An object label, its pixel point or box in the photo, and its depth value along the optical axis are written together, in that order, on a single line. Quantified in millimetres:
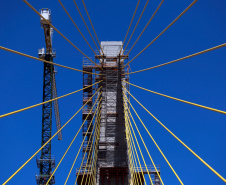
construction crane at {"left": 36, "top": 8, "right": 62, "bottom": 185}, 53938
